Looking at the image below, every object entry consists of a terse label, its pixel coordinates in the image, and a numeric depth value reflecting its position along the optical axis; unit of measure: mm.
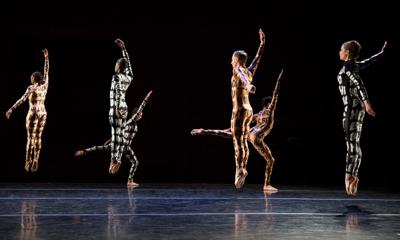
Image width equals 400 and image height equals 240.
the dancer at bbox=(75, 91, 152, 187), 9477
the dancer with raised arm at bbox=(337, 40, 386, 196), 7298
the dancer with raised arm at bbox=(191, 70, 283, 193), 8641
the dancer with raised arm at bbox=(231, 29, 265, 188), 7895
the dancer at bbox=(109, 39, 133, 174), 9039
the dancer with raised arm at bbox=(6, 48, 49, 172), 10148
